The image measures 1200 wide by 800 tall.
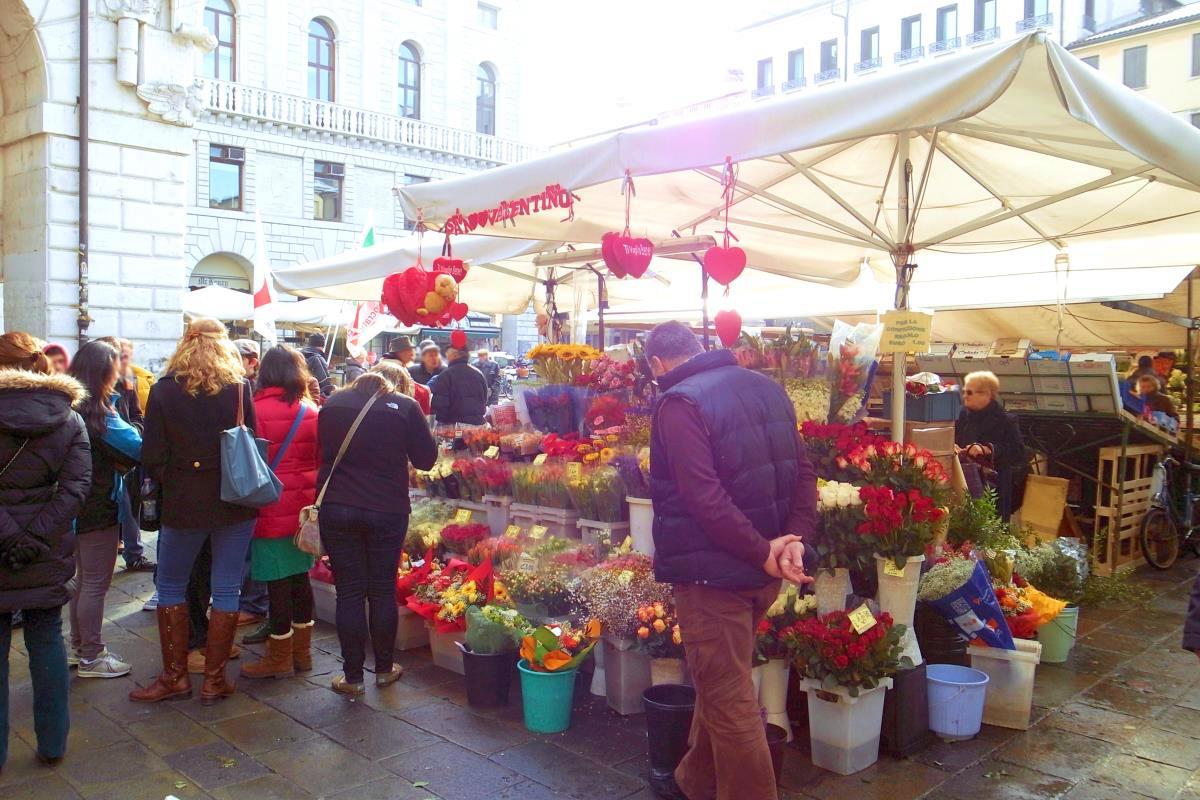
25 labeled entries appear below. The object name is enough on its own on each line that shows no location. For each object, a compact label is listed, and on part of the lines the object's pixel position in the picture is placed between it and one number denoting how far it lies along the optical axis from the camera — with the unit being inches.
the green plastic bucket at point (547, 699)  158.9
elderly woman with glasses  265.4
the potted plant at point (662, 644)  153.5
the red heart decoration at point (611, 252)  197.8
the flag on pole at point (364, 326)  403.5
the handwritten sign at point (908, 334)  192.9
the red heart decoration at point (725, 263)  187.6
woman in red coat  183.3
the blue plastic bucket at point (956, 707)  154.5
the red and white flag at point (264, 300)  348.5
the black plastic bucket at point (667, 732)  136.8
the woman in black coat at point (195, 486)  166.2
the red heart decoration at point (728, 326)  201.2
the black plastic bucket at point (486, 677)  169.6
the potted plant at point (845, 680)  140.4
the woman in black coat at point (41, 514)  132.9
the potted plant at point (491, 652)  169.2
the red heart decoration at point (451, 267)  229.0
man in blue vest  113.9
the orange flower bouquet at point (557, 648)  158.9
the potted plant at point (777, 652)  150.2
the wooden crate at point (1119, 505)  282.5
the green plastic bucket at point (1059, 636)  198.7
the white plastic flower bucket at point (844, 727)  142.3
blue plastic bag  164.2
